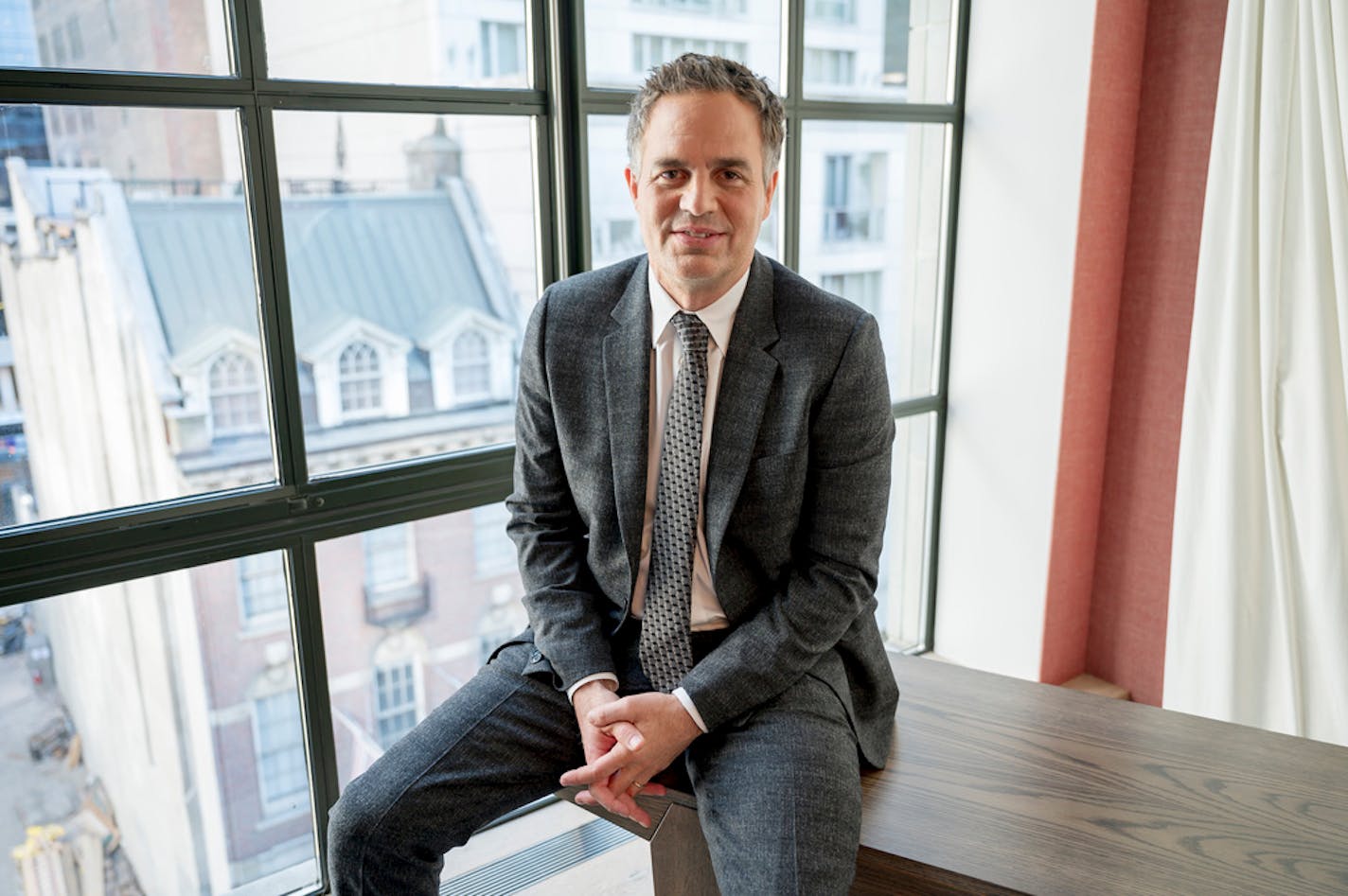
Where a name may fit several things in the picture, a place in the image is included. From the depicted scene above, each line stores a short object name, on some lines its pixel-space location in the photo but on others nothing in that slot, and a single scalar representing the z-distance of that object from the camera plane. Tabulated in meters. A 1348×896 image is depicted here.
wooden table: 1.39
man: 1.47
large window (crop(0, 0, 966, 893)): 1.72
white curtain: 2.39
